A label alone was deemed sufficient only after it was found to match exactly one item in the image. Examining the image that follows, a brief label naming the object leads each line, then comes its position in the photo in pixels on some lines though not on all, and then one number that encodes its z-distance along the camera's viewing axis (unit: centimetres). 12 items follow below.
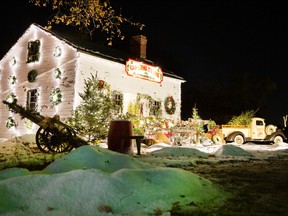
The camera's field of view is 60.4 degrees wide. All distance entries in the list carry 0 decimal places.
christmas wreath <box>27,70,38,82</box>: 1461
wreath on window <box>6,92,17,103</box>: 1498
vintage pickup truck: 1515
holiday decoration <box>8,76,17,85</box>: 1541
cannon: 719
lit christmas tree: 1005
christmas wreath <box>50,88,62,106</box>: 1334
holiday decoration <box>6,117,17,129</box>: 1476
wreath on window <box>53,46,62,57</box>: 1374
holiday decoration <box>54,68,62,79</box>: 1357
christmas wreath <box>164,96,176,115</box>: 1690
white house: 1326
